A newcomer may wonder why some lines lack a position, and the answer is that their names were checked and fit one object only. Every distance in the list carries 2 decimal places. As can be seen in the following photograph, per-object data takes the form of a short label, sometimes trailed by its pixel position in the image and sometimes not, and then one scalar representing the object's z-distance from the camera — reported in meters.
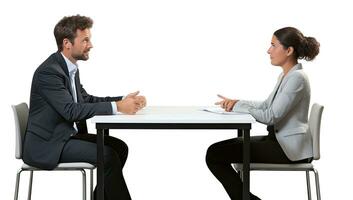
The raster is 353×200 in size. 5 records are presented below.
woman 5.35
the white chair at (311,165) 5.41
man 5.32
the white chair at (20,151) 5.42
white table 5.07
